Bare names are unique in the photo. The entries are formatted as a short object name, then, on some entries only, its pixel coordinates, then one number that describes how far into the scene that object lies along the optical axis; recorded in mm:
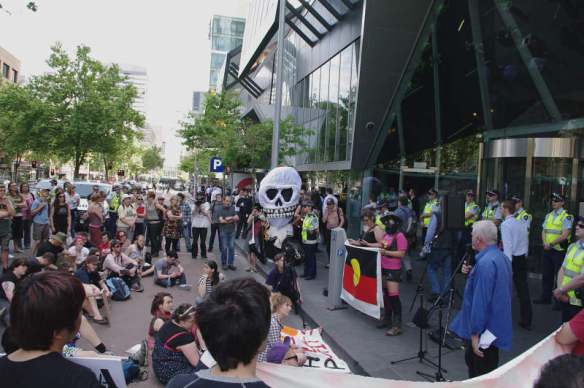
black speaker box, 6750
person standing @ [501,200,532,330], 8273
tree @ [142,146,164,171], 119562
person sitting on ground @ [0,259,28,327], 6875
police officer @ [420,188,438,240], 11883
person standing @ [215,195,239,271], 13016
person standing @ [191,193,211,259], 14016
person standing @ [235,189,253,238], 17984
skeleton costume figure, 10641
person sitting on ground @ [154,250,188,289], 10914
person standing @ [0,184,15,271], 10580
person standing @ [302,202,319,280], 11344
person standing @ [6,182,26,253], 13063
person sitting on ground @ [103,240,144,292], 10242
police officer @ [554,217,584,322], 6074
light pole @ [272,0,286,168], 13797
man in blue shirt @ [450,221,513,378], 4426
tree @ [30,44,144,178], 31922
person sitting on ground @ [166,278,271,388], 1981
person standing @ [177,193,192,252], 15602
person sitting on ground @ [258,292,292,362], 5105
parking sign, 19764
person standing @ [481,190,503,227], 10312
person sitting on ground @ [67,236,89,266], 9727
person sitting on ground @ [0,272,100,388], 1919
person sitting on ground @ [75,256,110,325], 7910
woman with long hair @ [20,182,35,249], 13625
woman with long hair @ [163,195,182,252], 14219
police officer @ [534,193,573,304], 8625
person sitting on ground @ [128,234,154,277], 11680
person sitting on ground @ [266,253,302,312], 8320
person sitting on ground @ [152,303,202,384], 5105
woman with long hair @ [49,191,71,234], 14109
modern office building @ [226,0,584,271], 10492
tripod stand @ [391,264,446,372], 6109
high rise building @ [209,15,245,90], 97438
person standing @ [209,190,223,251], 13680
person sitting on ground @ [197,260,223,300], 8680
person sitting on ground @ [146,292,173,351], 5940
